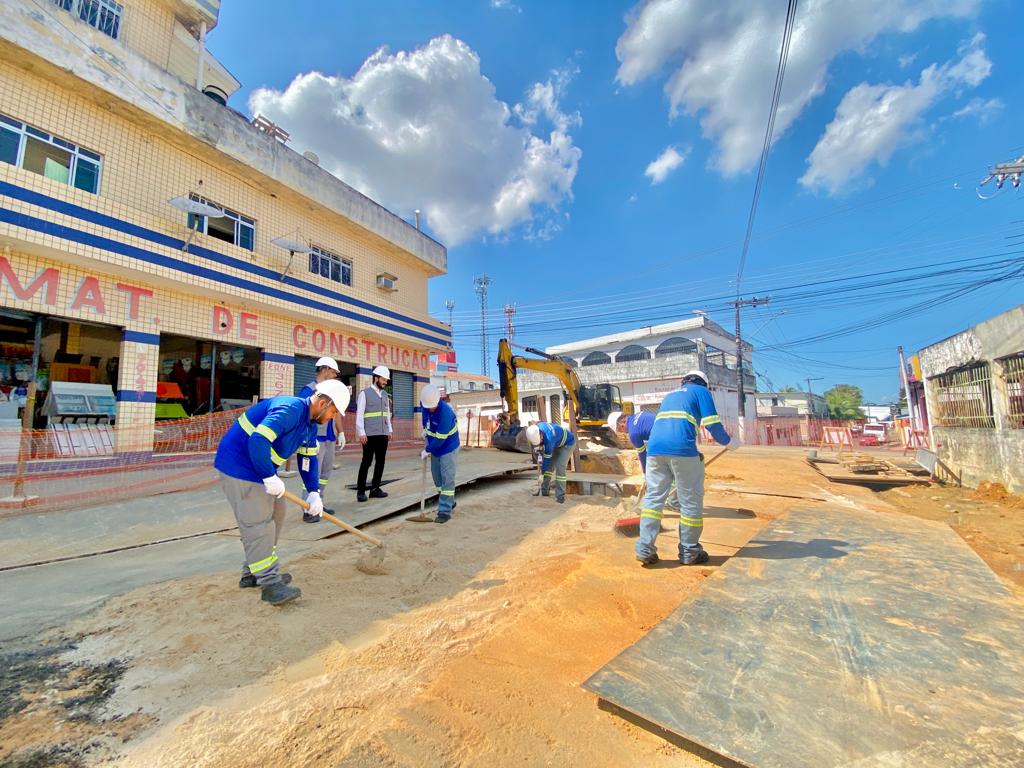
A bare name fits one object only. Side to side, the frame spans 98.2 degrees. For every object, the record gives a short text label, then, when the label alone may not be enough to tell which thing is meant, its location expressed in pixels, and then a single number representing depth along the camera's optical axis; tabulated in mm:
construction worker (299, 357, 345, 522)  4773
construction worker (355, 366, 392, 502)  5863
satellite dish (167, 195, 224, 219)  7939
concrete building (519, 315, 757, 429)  25891
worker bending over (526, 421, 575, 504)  6758
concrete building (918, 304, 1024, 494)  6922
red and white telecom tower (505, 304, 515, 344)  37188
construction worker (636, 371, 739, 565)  3537
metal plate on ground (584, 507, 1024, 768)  1481
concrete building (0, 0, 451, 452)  6703
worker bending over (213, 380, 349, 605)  2840
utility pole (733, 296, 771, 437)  24534
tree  51766
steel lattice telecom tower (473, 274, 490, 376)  40156
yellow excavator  12141
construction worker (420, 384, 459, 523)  5336
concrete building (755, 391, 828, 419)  44500
